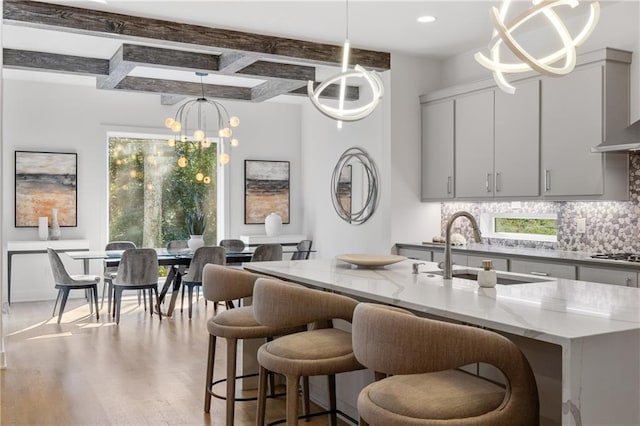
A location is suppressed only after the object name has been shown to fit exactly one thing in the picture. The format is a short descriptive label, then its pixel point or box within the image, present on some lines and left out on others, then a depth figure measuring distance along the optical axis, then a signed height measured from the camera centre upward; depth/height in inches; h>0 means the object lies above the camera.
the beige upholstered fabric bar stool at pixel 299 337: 97.0 -21.8
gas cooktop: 171.0 -12.1
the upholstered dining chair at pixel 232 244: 305.0 -15.3
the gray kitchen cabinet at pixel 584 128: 183.9 +27.5
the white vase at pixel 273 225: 345.1 -6.2
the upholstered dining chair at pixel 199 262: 261.9 -20.9
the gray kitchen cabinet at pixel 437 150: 244.5 +27.0
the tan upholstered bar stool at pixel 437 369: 73.4 -19.3
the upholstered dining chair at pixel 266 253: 266.2 -17.3
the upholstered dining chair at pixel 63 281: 249.3 -28.5
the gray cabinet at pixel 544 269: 176.9 -16.5
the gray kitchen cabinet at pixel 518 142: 206.4 +25.8
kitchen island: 68.4 -13.6
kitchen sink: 121.9 -13.1
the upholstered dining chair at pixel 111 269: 267.0 -24.9
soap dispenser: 104.7 -10.9
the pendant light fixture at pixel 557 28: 96.9 +30.8
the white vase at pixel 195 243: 279.6 -13.5
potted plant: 280.4 -9.1
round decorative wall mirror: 281.0 +14.0
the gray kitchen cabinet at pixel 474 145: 225.5 +26.8
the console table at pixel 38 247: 293.4 -16.4
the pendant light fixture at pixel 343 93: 154.5 +31.1
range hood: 170.2 +21.4
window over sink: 218.5 -4.3
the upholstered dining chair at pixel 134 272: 247.9 -24.2
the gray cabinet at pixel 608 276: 159.0 -16.7
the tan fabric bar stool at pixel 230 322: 122.5 -22.5
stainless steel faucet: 117.7 -7.7
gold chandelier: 342.3 +51.7
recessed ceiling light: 204.2 +67.2
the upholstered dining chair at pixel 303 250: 297.9 -18.7
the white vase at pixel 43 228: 302.2 -7.2
